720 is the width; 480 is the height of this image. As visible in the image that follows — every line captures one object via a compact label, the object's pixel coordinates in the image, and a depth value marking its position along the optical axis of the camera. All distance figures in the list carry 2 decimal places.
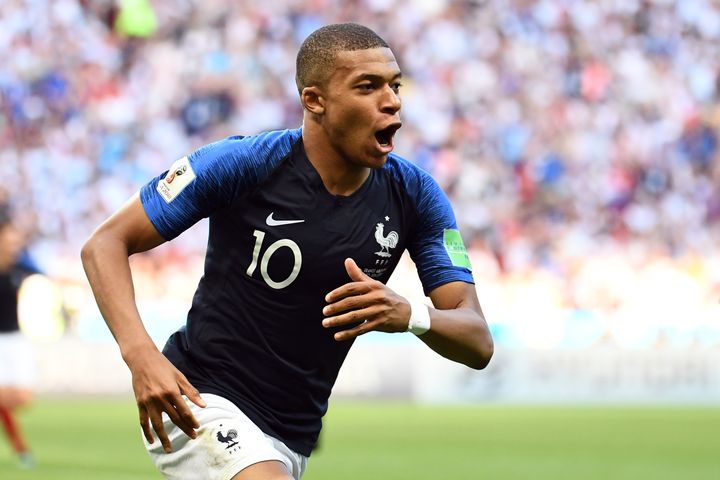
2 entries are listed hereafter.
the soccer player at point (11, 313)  27.05
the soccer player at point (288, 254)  9.72
